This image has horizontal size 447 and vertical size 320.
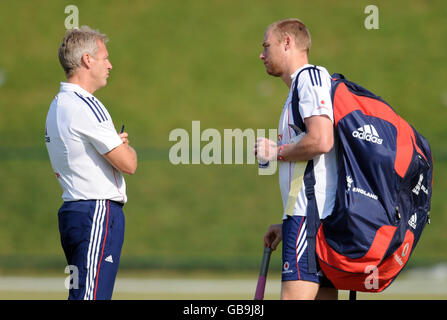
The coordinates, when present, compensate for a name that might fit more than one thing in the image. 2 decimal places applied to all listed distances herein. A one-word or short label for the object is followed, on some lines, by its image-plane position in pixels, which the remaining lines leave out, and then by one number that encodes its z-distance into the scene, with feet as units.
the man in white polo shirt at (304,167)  27.89
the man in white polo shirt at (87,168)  29.37
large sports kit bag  27.14
